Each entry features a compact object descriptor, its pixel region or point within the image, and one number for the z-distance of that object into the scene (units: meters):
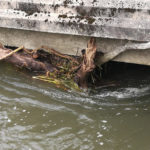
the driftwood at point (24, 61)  5.27
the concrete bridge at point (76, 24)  3.95
